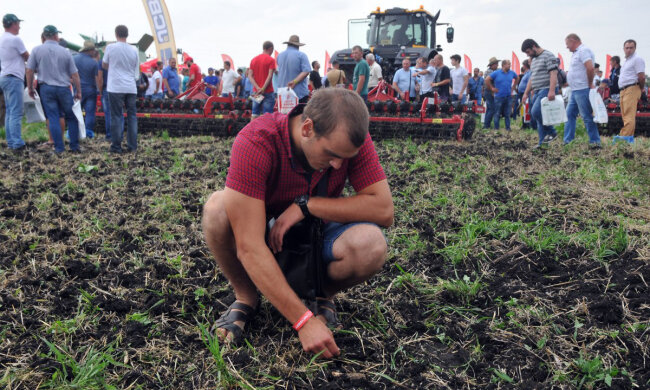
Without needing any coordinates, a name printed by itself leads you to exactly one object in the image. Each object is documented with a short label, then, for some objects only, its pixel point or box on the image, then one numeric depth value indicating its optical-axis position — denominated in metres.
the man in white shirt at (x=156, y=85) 12.26
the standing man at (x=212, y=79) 16.72
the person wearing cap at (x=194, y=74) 13.04
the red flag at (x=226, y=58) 18.72
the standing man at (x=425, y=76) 10.32
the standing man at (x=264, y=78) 7.94
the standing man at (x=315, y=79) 8.59
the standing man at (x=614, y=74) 11.38
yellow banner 19.69
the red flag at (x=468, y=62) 18.23
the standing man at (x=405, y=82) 10.49
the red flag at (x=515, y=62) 18.69
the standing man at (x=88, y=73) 7.74
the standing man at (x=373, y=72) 10.43
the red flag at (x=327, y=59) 16.36
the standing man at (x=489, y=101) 10.66
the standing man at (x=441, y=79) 10.14
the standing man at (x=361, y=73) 8.91
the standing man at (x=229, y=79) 13.42
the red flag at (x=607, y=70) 13.48
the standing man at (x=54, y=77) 6.23
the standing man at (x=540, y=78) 7.02
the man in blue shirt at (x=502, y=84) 10.03
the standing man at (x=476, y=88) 13.18
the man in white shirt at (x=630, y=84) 7.31
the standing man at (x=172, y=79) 12.15
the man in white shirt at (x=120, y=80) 6.63
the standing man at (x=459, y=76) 11.43
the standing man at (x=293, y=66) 7.51
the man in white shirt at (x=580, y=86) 6.88
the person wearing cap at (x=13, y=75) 6.50
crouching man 1.72
